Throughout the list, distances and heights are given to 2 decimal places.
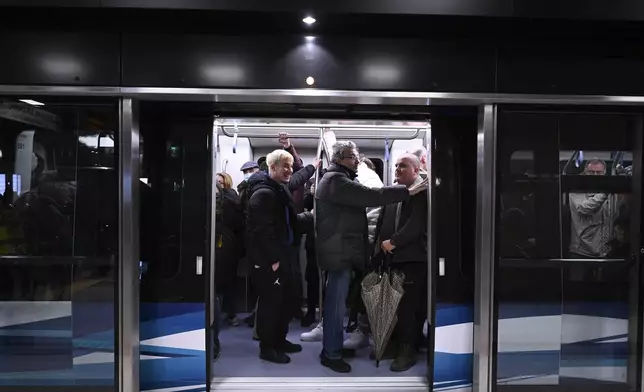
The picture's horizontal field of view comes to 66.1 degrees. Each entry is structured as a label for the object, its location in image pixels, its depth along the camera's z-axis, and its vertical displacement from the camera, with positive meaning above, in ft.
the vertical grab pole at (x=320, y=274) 15.45 -2.76
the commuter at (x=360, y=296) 14.25 -3.04
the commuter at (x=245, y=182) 15.67 +0.26
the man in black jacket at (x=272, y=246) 12.73 -1.45
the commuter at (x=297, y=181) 15.53 +0.31
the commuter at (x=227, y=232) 15.10 -1.33
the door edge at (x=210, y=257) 11.06 -1.54
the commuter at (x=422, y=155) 14.39 +1.07
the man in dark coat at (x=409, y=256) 12.56 -1.65
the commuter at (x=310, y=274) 16.74 -2.82
